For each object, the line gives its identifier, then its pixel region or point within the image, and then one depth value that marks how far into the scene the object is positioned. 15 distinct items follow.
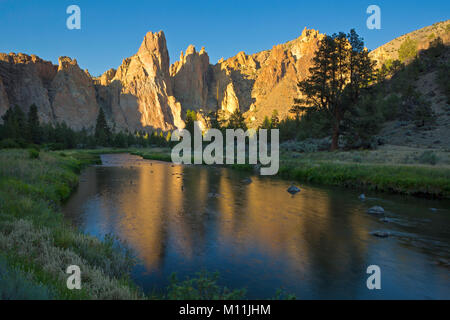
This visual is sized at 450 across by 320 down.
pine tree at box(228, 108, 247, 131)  111.62
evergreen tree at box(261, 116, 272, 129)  118.77
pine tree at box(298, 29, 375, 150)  41.12
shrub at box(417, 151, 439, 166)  28.22
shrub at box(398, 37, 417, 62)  118.53
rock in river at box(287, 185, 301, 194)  24.62
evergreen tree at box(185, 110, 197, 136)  120.25
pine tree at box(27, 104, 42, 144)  96.38
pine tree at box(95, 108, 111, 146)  138.10
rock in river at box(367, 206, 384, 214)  17.34
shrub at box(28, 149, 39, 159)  33.05
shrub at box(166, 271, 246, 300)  6.09
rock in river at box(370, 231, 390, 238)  13.38
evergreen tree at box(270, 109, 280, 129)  118.18
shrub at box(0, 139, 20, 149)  51.31
